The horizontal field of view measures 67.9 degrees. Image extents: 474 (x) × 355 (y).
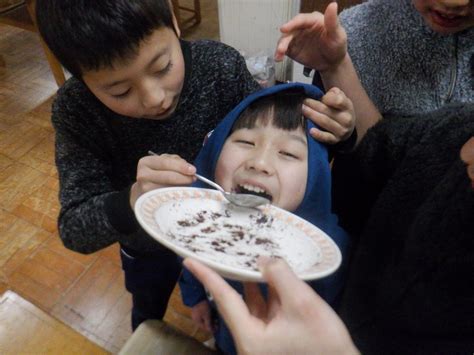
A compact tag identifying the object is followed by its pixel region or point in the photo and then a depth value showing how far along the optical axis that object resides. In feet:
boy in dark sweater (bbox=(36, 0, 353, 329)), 2.38
